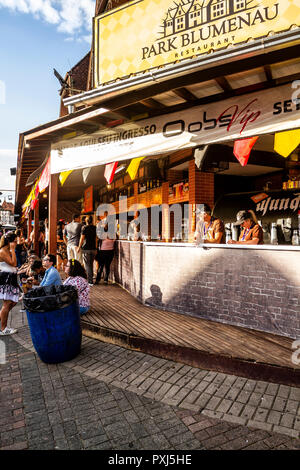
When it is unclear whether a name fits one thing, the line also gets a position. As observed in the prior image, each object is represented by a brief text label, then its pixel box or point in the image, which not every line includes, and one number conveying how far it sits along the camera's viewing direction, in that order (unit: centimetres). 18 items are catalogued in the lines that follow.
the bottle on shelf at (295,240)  628
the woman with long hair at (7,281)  523
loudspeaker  966
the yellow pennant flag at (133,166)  628
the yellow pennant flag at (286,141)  417
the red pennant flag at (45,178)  785
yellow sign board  368
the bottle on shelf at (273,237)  653
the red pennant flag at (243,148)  451
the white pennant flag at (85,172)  744
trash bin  381
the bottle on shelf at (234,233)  815
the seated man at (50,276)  511
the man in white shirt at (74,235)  849
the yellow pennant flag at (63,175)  745
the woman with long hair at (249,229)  507
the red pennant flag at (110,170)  626
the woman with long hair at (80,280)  519
